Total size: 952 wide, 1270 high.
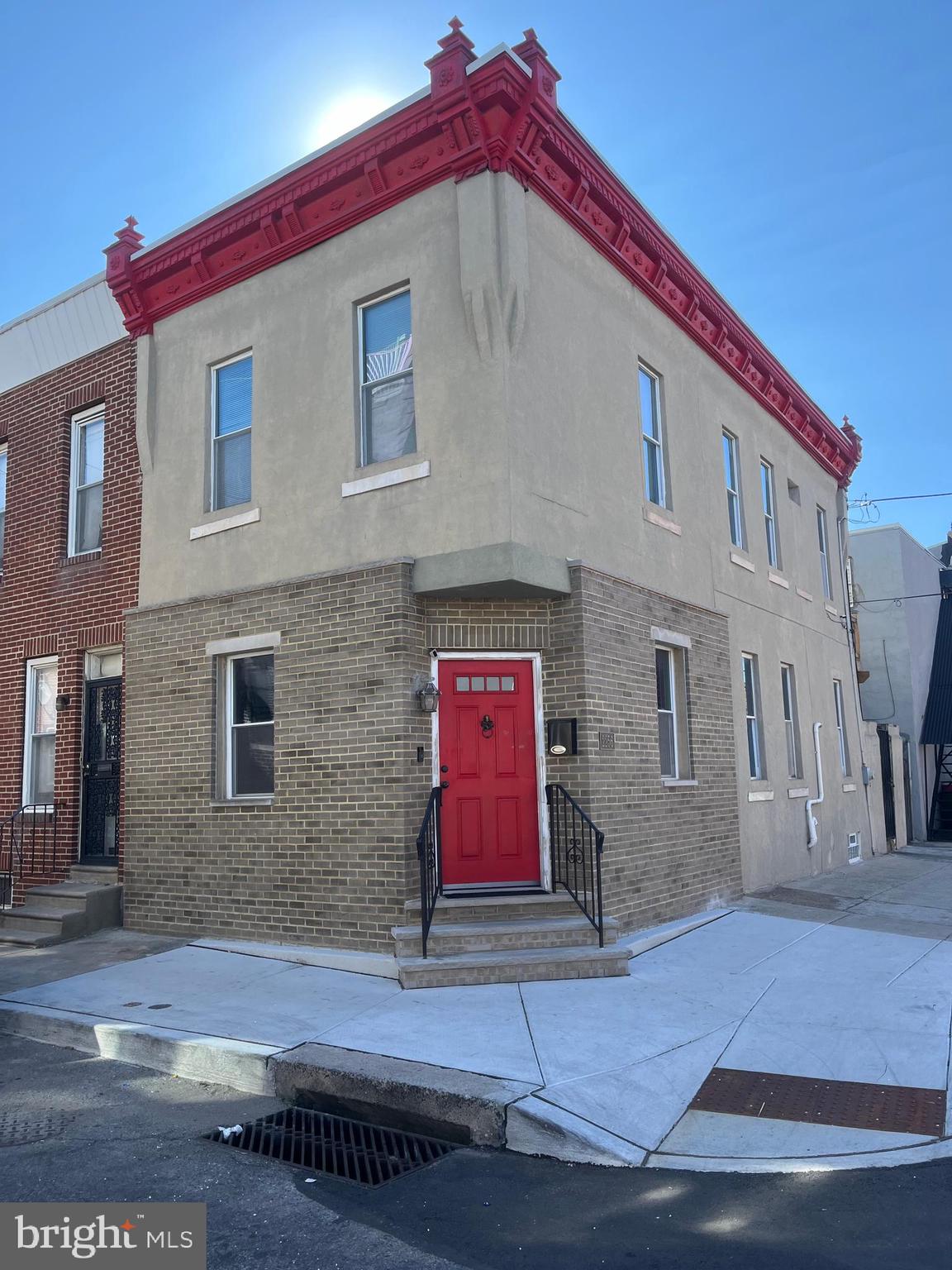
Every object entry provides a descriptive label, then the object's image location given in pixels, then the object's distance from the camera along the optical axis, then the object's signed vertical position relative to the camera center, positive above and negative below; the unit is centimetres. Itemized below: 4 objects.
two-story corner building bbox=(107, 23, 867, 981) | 899 +218
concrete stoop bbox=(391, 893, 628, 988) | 793 -146
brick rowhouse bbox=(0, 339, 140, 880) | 1166 +266
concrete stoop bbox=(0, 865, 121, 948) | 1029 -141
